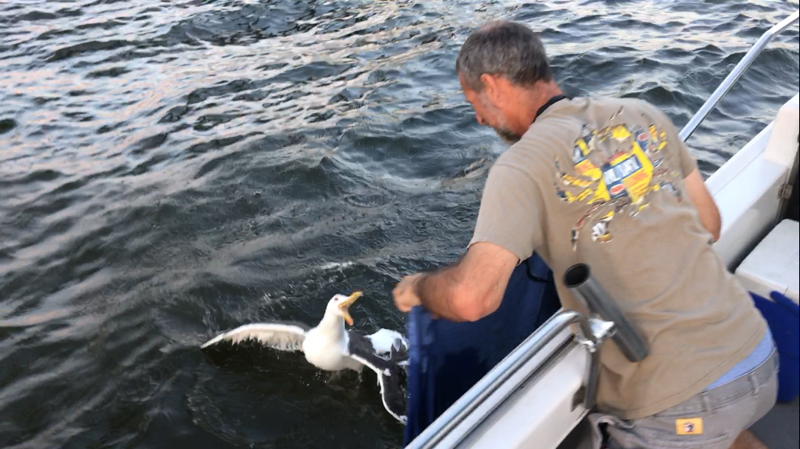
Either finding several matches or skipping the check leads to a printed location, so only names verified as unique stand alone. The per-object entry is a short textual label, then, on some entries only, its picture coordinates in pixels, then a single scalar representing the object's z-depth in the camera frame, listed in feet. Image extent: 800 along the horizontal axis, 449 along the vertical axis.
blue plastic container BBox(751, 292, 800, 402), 8.95
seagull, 13.82
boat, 6.42
